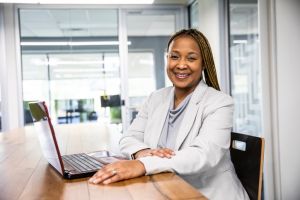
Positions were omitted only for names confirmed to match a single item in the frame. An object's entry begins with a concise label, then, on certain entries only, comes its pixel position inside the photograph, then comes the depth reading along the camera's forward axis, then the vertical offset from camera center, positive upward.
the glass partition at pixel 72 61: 4.69 +0.43
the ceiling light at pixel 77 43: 4.72 +0.70
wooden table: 0.82 -0.26
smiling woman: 1.03 -0.17
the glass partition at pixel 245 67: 2.89 +0.19
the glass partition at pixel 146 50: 4.76 +0.57
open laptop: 0.96 -0.22
